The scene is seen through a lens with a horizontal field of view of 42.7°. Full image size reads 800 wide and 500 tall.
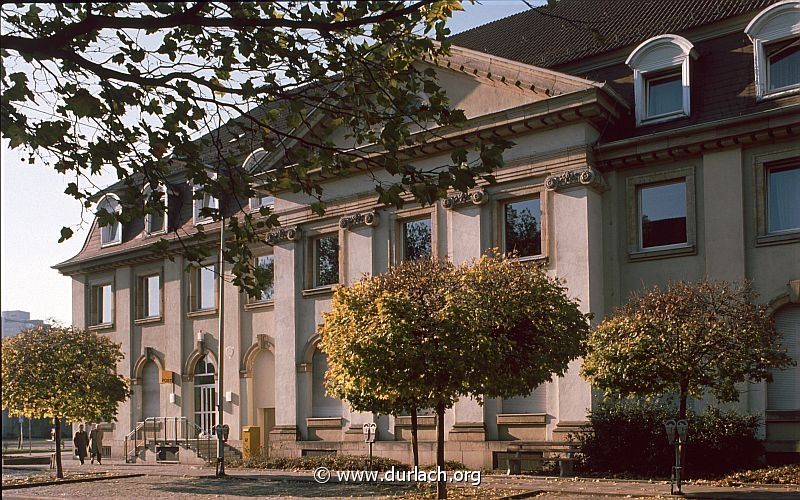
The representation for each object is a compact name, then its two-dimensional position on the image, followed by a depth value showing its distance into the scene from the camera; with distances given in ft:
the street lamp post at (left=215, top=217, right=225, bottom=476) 91.97
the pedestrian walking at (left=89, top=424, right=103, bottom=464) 124.32
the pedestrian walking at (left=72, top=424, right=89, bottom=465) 124.29
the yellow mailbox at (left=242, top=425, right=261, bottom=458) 115.34
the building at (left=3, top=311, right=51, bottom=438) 283.18
